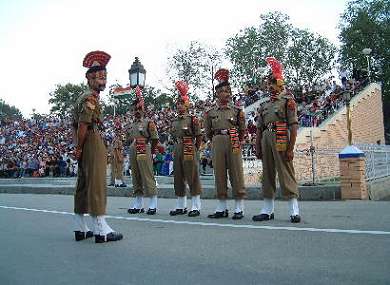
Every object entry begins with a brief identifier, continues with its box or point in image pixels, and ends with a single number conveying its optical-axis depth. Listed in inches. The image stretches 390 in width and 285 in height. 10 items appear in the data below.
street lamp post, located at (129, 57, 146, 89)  564.7
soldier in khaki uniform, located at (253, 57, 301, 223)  286.5
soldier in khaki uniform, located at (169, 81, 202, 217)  357.1
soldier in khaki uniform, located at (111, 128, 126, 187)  744.3
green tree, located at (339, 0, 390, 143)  1819.6
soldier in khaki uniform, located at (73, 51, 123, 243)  243.8
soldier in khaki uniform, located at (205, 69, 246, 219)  320.8
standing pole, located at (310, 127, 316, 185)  530.9
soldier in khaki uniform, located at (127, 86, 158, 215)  374.0
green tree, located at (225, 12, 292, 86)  1924.2
